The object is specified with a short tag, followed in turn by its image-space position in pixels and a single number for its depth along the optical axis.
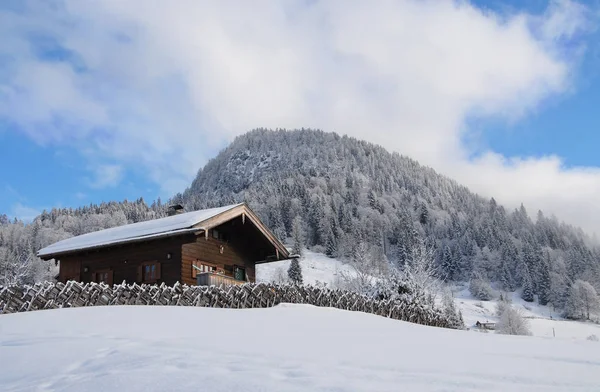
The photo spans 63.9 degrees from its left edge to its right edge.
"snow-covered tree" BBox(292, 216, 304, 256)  111.75
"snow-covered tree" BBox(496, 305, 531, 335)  63.69
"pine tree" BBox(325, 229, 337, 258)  128.38
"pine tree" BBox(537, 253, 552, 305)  116.25
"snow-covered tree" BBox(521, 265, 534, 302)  119.62
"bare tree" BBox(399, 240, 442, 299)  37.88
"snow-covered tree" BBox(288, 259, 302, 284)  82.12
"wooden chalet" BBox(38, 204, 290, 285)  22.27
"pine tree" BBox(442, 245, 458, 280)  134.25
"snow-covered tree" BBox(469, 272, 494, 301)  116.94
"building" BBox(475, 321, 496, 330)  67.83
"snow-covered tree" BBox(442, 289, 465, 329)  35.09
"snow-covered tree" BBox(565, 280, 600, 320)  106.38
